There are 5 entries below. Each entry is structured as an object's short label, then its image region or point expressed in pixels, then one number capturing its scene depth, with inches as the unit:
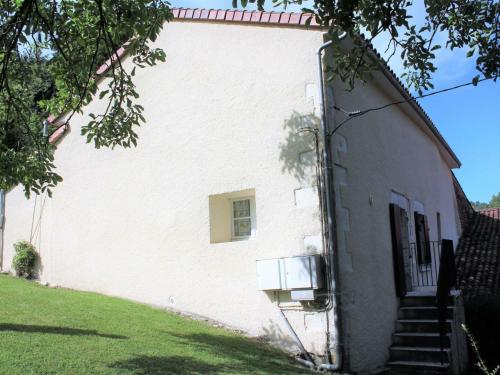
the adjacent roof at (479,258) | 505.7
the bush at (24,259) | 442.0
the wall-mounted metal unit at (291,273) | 272.1
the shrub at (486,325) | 389.7
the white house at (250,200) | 286.2
